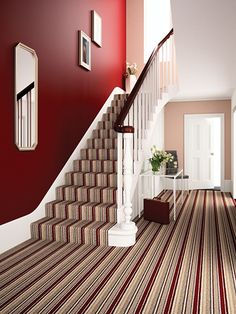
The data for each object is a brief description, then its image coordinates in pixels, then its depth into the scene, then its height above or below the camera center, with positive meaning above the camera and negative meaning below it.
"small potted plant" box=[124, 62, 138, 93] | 7.67 +2.18
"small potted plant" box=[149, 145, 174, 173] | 5.03 -0.02
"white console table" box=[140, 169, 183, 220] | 5.06 -0.26
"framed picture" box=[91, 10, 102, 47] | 5.73 +2.61
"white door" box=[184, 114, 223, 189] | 8.26 +0.25
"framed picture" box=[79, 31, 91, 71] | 5.15 +1.96
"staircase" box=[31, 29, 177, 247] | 3.54 -0.28
